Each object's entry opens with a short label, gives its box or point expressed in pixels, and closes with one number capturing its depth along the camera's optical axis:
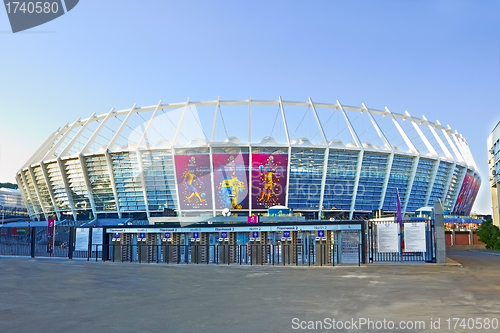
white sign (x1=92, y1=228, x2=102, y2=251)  28.88
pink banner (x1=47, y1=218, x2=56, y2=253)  31.58
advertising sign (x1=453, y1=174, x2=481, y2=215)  82.01
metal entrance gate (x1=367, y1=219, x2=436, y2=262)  24.11
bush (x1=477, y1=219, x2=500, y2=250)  46.75
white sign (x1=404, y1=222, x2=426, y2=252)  24.03
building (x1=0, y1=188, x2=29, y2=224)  126.94
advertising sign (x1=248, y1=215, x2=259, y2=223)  36.09
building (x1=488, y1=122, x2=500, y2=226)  60.37
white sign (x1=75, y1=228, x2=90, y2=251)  28.92
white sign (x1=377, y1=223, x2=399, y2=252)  23.94
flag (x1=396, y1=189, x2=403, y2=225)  30.26
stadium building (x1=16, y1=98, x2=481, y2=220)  66.81
